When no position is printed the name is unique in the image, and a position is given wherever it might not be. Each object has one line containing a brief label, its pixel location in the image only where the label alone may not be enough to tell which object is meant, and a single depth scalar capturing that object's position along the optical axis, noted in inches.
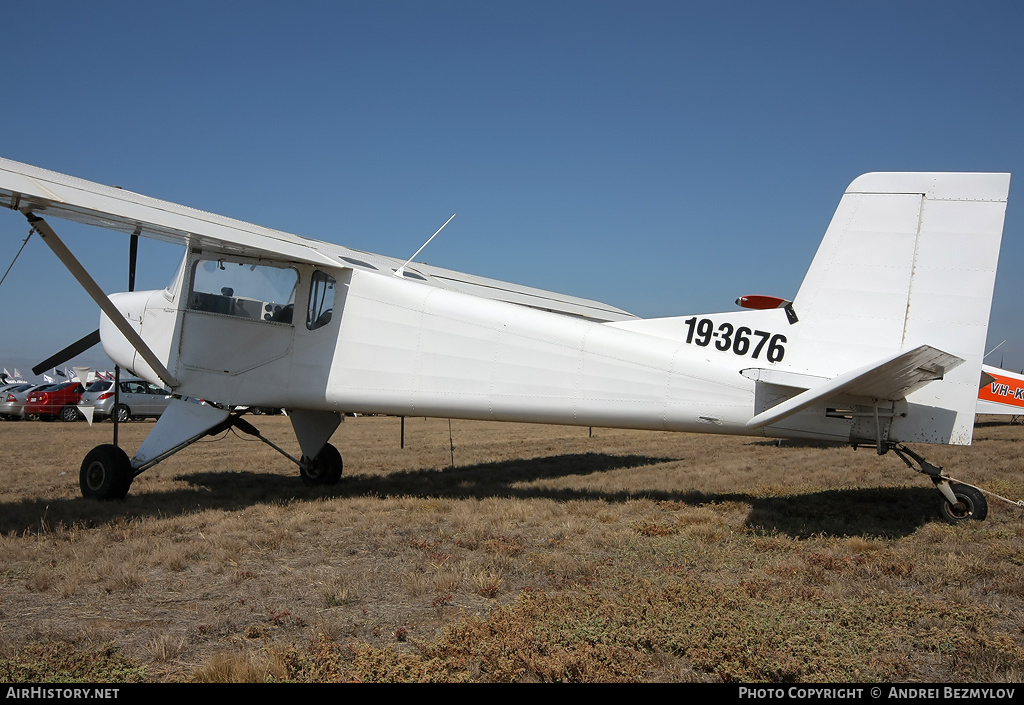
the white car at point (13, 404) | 1028.5
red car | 1040.8
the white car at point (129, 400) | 1059.3
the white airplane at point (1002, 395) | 871.1
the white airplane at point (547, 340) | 245.4
